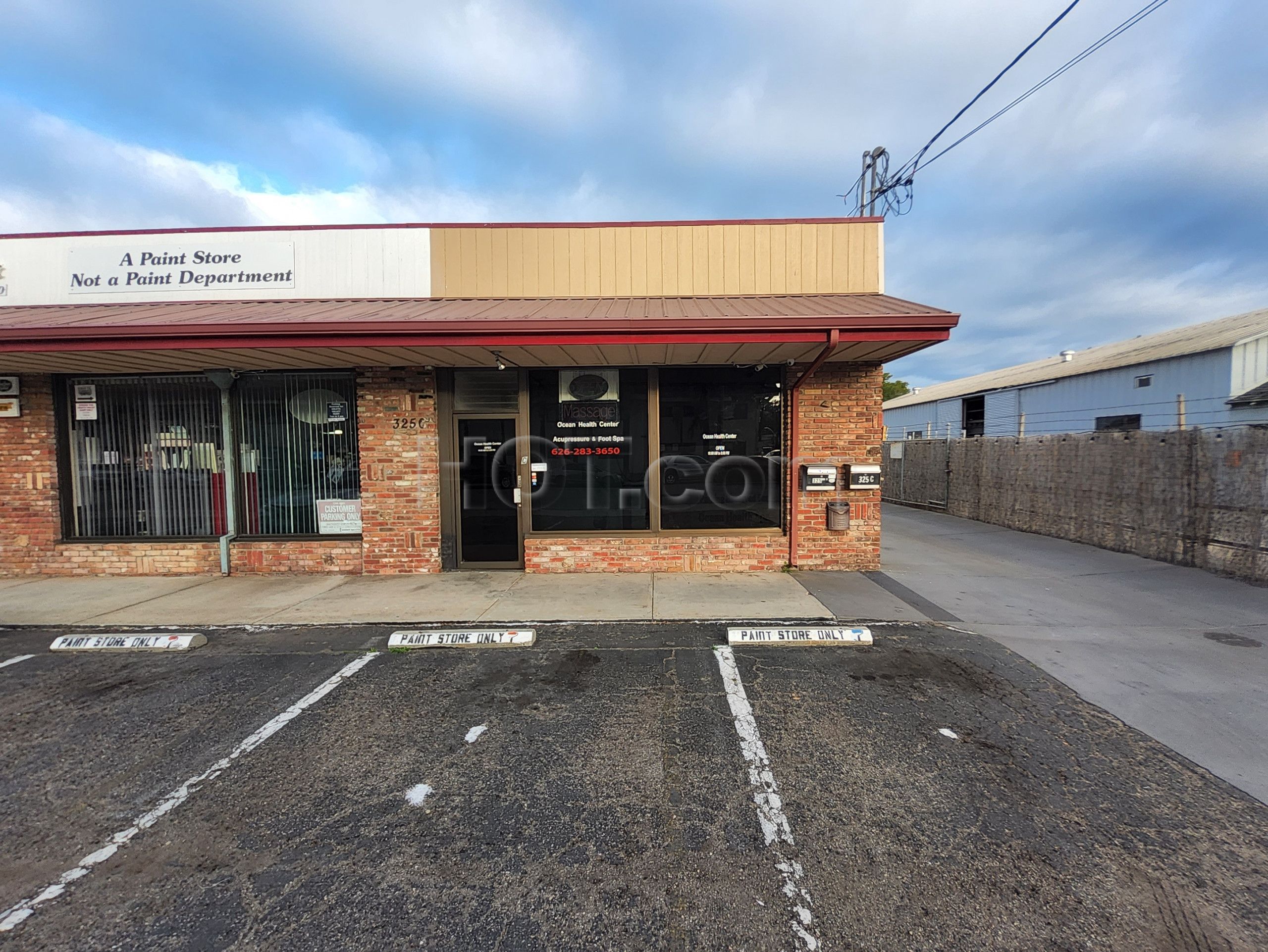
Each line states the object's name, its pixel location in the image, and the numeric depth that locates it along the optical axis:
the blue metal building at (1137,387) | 13.62
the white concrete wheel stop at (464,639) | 5.00
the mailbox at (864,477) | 7.43
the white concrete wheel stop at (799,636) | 4.96
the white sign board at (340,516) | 7.81
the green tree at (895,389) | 61.41
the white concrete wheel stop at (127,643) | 5.05
